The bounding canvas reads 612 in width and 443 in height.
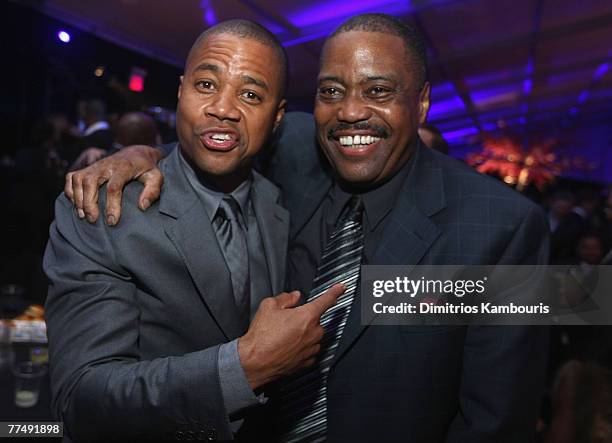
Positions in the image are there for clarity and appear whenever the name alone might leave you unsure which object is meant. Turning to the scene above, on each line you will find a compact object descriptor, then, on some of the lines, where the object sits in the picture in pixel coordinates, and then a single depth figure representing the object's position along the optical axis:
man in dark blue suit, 1.27
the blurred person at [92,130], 3.49
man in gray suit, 1.00
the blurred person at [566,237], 3.37
